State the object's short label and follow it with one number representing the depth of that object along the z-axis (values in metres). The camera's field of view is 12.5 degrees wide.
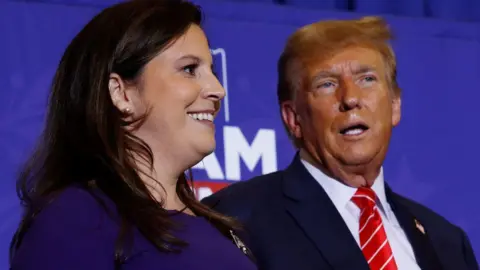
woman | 2.73
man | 3.13
